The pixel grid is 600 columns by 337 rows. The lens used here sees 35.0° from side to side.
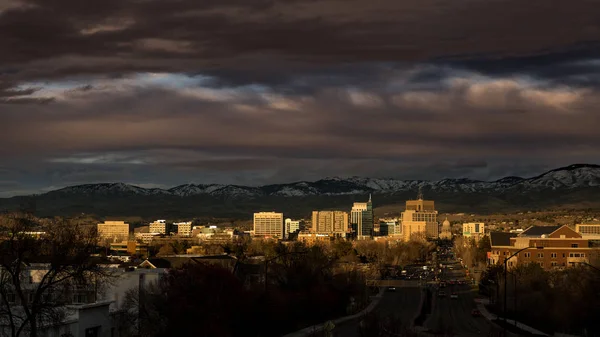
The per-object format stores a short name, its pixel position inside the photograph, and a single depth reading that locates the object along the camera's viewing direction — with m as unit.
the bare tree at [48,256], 59.41
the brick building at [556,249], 177.62
